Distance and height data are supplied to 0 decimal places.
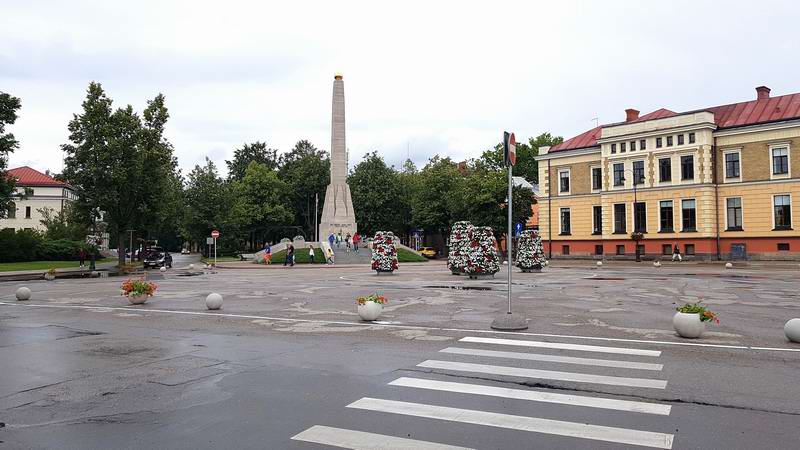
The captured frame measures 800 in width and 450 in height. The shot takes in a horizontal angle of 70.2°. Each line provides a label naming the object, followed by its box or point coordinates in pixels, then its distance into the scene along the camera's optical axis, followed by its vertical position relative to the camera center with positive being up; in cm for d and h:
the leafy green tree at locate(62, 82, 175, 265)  4397 +670
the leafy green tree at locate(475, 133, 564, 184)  8831 +1356
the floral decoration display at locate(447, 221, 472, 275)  3070 -20
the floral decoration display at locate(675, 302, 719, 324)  1100 -137
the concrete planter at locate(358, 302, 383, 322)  1362 -160
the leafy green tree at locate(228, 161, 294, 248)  7788 +614
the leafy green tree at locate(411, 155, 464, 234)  7394 +595
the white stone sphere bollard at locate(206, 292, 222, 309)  1659 -163
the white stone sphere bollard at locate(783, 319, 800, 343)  1027 -164
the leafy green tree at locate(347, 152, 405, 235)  7519 +650
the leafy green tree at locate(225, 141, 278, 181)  10125 +1573
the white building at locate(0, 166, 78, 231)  9650 +812
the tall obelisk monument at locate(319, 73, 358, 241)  6053 +585
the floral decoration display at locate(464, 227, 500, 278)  3003 -58
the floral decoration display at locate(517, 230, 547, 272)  3534 -59
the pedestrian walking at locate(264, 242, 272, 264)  5572 -87
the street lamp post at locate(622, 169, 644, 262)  5453 +54
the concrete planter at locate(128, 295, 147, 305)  1819 -168
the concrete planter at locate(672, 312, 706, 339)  1081 -161
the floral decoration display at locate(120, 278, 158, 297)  1814 -134
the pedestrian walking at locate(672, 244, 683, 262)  5134 -116
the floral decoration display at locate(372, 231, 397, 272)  3566 -62
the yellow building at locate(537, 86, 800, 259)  4969 +538
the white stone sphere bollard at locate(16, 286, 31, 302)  2058 -167
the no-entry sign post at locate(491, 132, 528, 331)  1171 -160
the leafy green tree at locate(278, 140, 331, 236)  8350 +910
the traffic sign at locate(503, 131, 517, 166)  1166 +197
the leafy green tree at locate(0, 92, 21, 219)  4259 +826
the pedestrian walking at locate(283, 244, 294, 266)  5088 -94
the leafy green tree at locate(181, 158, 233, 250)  7125 +540
